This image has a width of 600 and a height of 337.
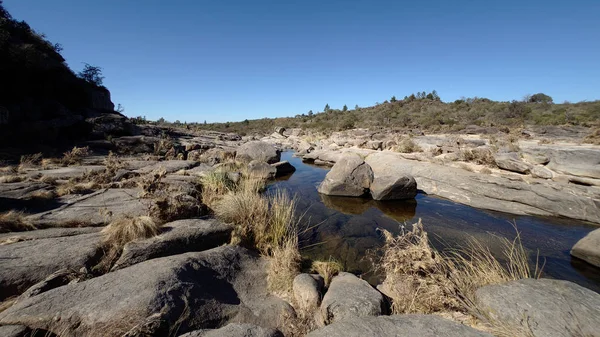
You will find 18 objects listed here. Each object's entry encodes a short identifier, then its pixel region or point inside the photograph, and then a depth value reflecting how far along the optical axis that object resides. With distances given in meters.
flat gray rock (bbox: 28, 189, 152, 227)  3.93
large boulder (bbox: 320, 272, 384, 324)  2.49
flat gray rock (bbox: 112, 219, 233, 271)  2.99
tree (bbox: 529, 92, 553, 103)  35.77
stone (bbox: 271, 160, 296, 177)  11.56
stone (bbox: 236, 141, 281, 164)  12.95
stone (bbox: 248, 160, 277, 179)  10.40
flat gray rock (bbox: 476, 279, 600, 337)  1.99
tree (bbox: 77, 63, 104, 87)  19.58
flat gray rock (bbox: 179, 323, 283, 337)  2.04
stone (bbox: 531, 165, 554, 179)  7.41
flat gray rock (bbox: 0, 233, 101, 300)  2.43
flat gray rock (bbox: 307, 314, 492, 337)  1.94
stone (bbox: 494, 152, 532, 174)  8.07
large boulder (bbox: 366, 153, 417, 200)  7.67
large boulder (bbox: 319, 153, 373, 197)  8.23
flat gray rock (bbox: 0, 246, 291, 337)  1.93
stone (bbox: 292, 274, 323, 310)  2.76
